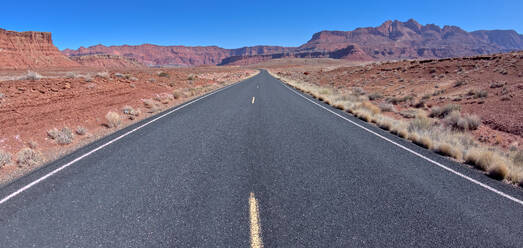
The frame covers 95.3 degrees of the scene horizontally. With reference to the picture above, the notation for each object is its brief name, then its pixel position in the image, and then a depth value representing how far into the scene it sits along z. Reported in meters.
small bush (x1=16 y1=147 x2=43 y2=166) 5.17
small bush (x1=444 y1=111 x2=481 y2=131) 9.17
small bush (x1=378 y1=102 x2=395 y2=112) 13.20
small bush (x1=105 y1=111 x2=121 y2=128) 8.64
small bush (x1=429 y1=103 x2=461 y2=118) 11.45
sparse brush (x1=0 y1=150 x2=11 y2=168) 5.08
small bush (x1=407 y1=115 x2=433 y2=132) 7.99
